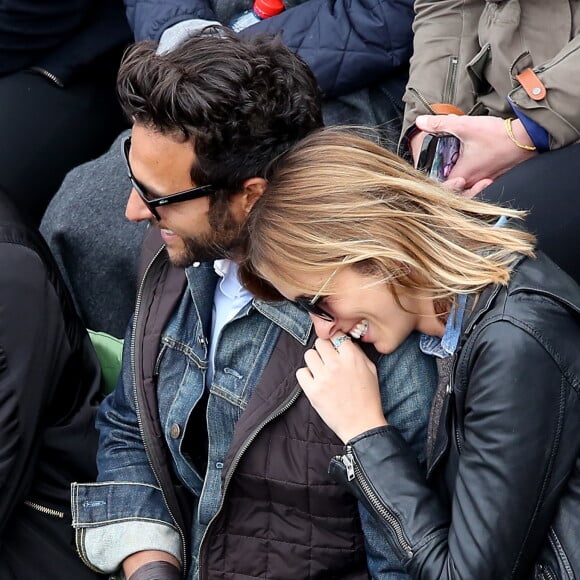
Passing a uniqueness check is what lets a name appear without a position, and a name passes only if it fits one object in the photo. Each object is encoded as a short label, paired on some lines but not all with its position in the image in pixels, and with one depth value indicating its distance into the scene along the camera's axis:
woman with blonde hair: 3.17
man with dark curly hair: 4.06
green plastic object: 5.33
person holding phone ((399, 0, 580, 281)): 4.01
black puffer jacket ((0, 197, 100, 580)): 4.25
